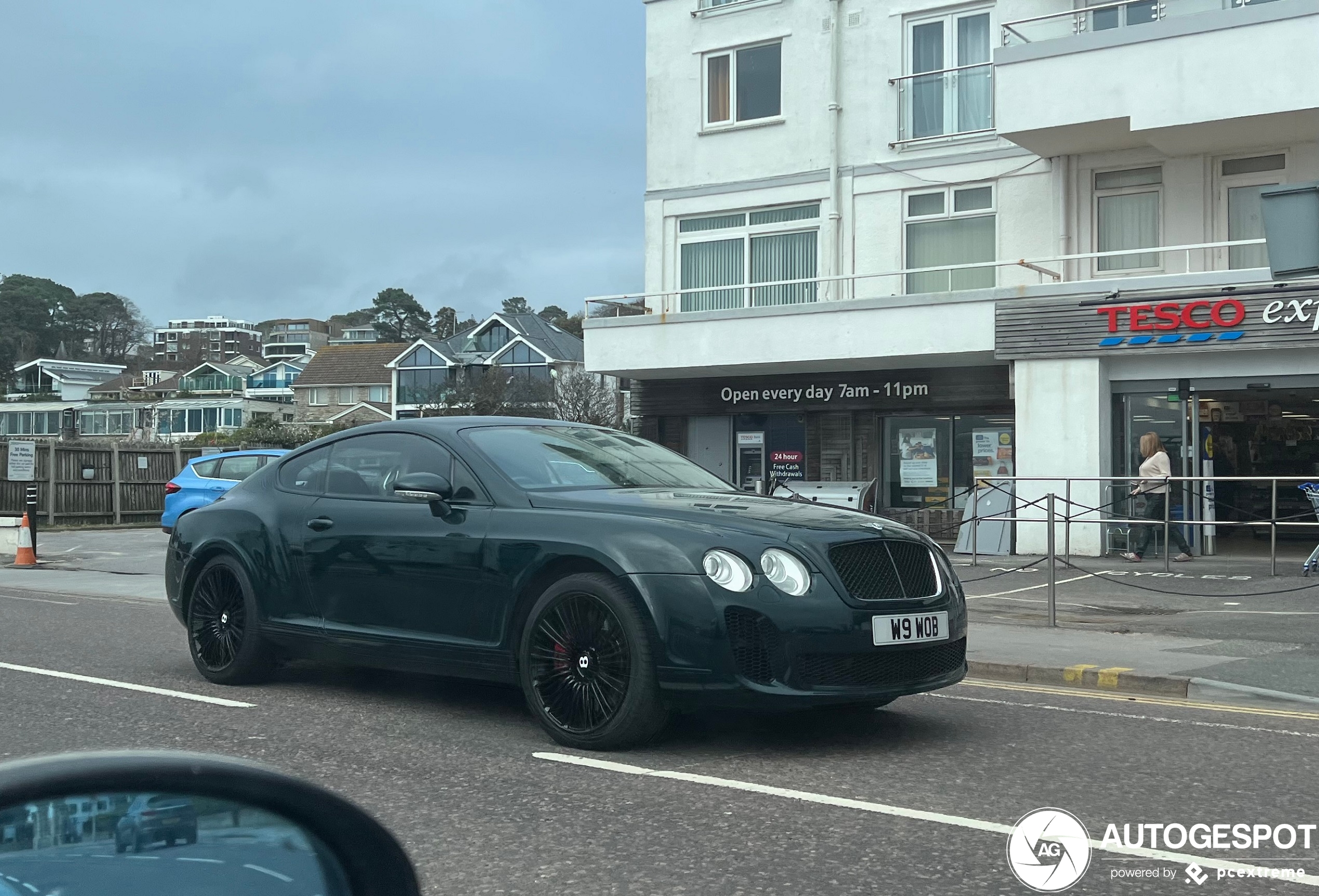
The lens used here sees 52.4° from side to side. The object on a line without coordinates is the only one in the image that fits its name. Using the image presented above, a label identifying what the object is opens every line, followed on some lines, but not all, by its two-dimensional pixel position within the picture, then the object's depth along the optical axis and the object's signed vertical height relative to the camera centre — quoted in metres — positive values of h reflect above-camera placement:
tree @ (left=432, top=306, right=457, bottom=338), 135.00 +14.28
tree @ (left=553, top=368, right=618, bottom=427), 56.59 +2.60
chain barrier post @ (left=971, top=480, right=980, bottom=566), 14.19 -0.61
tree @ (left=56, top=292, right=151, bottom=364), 141.75 +14.94
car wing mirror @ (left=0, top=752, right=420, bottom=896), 1.41 -0.42
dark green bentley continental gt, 5.56 -0.55
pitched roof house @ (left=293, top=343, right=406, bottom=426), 97.00 +5.74
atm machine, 25.09 +0.04
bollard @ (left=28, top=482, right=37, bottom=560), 20.77 -0.79
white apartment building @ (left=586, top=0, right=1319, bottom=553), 19.05 +3.65
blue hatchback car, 21.34 -0.27
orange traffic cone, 19.91 -1.32
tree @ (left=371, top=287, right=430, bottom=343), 143.31 +15.66
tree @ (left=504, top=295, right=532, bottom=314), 148.00 +17.38
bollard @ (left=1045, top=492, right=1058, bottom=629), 11.00 -1.13
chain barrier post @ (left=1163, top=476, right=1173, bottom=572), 15.81 -0.72
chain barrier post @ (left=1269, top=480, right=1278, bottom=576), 14.59 -0.80
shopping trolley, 15.28 -0.48
